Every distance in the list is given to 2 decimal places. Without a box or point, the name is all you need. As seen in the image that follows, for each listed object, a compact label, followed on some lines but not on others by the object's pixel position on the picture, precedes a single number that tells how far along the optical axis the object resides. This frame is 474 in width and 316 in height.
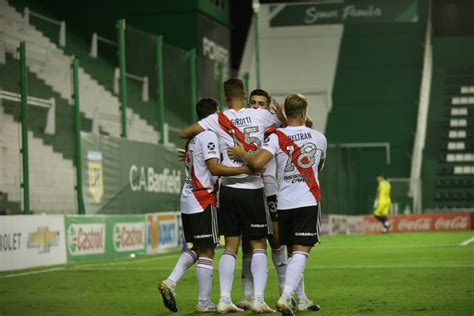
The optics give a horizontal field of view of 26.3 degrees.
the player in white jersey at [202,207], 9.48
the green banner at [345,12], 46.47
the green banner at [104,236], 18.86
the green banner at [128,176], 20.09
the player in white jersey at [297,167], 9.15
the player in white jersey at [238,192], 9.38
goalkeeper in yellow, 35.96
